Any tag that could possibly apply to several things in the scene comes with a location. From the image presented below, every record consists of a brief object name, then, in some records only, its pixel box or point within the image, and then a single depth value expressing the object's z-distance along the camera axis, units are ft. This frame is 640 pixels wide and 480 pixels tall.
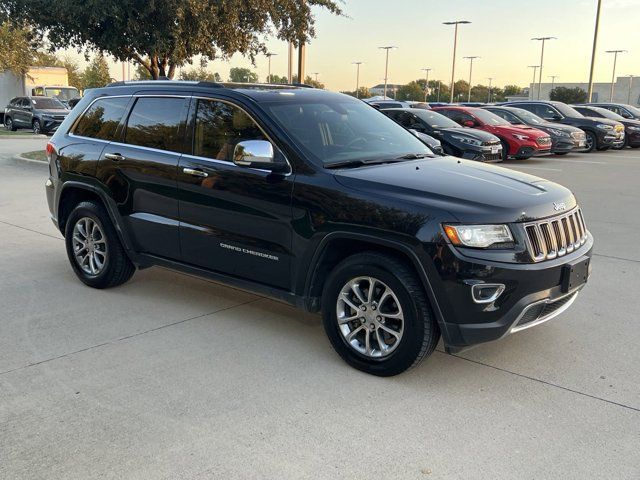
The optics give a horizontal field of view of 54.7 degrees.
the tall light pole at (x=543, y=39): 189.82
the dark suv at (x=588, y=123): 65.51
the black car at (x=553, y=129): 59.31
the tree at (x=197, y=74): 185.85
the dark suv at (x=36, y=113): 85.71
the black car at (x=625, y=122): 71.20
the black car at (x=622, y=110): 79.10
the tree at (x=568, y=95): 242.37
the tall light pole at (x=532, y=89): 307.44
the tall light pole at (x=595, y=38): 102.58
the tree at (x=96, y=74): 197.77
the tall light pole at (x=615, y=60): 247.79
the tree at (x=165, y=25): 43.34
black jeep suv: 11.72
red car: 53.88
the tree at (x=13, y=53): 131.95
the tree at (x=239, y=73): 280.98
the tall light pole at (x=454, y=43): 161.17
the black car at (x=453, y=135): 47.73
